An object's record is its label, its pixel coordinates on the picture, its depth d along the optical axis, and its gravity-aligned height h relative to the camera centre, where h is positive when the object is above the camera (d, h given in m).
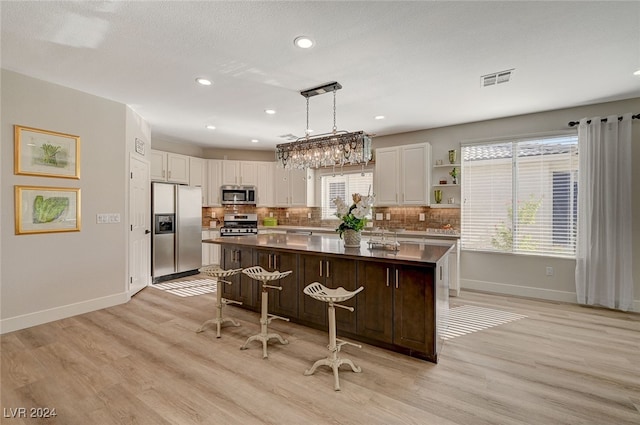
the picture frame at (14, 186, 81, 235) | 3.21 +0.00
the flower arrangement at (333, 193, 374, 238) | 3.14 -0.03
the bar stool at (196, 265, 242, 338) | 3.05 -0.99
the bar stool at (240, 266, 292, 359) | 2.74 -1.05
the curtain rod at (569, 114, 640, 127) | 3.77 +1.19
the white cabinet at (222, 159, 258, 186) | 6.74 +0.84
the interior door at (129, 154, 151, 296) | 4.38 -0.26
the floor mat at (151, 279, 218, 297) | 4.73 -1.33
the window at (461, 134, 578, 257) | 4.28 +0.21
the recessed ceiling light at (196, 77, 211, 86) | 3.29 +1.44
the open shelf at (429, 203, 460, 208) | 5.03 +0.07
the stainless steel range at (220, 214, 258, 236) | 6.52 -0.36
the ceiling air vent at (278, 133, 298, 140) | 5.71 +1.43
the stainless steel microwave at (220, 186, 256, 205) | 6.71 +0.32
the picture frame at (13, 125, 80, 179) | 3.19 +0.64
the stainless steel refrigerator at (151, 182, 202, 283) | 5.31 -0.41
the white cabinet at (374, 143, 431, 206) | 5.14 +0.62
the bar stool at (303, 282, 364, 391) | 2.23 -1.05
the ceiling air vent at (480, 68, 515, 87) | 3.13 +1.43
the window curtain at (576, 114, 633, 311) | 3.80 -0.08
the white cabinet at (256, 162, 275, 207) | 7.01 +0.61
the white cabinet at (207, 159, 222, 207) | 6.63 +0.64
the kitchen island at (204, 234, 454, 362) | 2.55 -0.75
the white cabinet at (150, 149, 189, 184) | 5.57 +0.83
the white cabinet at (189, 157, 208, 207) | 6.30 +0.76
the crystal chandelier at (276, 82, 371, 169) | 3.35 +0.71
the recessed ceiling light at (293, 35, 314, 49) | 2.48 +1.43
